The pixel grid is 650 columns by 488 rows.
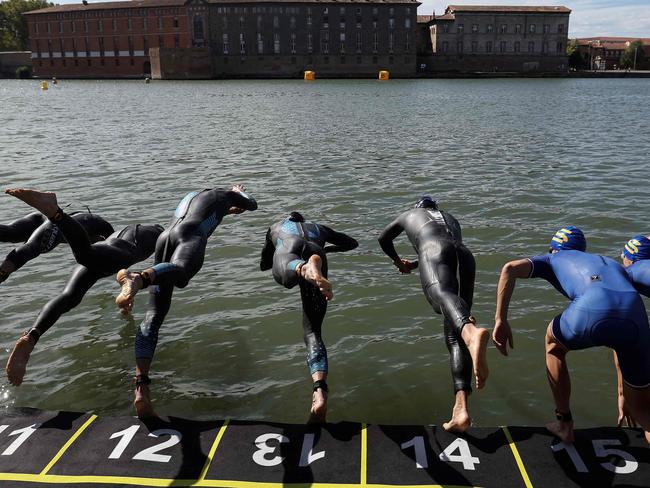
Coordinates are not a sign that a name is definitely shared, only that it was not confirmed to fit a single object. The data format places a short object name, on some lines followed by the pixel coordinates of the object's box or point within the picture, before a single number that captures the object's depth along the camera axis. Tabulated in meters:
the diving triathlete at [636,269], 5.04
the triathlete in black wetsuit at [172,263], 5.20
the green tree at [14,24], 131.12
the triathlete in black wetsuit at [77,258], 5.61
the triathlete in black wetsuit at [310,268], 5.22
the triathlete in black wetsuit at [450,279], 4.78
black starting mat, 4.53
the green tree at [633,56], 137.12
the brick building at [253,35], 112.69
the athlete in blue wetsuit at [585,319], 4.59
